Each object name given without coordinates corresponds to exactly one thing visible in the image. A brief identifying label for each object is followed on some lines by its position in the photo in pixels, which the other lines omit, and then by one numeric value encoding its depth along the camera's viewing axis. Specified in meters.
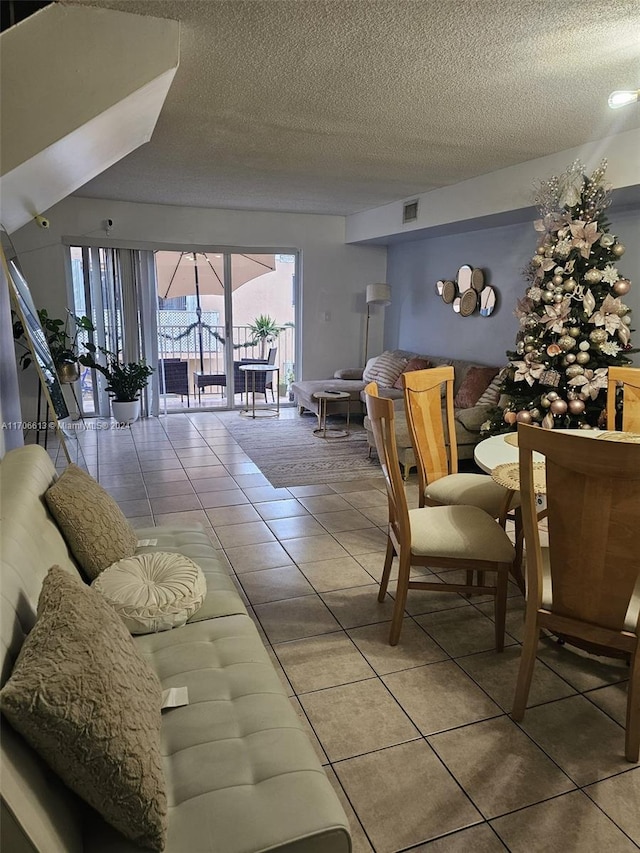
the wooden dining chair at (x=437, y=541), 2.36
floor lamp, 7.05
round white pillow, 1.80
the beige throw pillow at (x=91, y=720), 1.00
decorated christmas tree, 3.59
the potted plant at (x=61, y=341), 5.56
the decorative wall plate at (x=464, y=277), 5.98
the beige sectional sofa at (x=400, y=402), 4.88
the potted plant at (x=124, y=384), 6.58
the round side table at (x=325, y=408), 6.18
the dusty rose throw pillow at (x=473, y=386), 5.31
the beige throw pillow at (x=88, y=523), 1.96
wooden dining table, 2.29
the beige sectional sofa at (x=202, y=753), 1.01
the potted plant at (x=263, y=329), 7.89
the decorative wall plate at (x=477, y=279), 5.79
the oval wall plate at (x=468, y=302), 5.89
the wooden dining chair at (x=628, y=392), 2.98
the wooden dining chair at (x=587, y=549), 1.69
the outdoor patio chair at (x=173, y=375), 7.40
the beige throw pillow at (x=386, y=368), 6.66
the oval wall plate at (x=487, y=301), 5.65
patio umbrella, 7.21
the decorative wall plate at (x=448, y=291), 6.26
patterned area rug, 4.88
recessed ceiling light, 2.31
